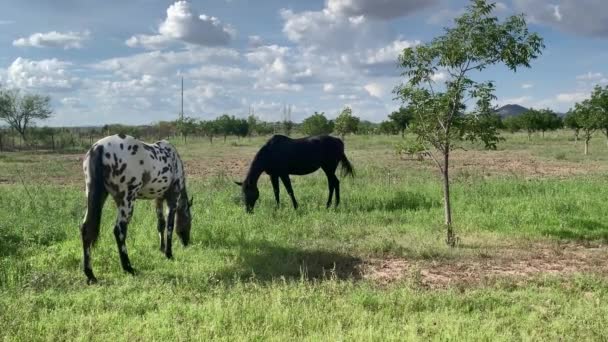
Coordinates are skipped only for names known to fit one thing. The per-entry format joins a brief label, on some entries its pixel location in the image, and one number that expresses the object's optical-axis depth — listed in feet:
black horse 39.55
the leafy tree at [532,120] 188.77
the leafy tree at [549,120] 193.36
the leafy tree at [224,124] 229.02
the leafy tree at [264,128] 254.27
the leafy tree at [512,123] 219.02
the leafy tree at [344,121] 148.66
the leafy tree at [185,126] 211.61
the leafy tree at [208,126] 226.17
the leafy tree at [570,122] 145.96
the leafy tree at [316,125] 190.29
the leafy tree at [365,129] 271.45
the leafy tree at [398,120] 211.82
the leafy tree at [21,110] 201.26
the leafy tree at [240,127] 233.76
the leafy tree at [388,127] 230.68
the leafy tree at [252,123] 248.73
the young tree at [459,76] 27.07
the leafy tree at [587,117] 107.04
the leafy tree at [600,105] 104.54
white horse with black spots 22.49
